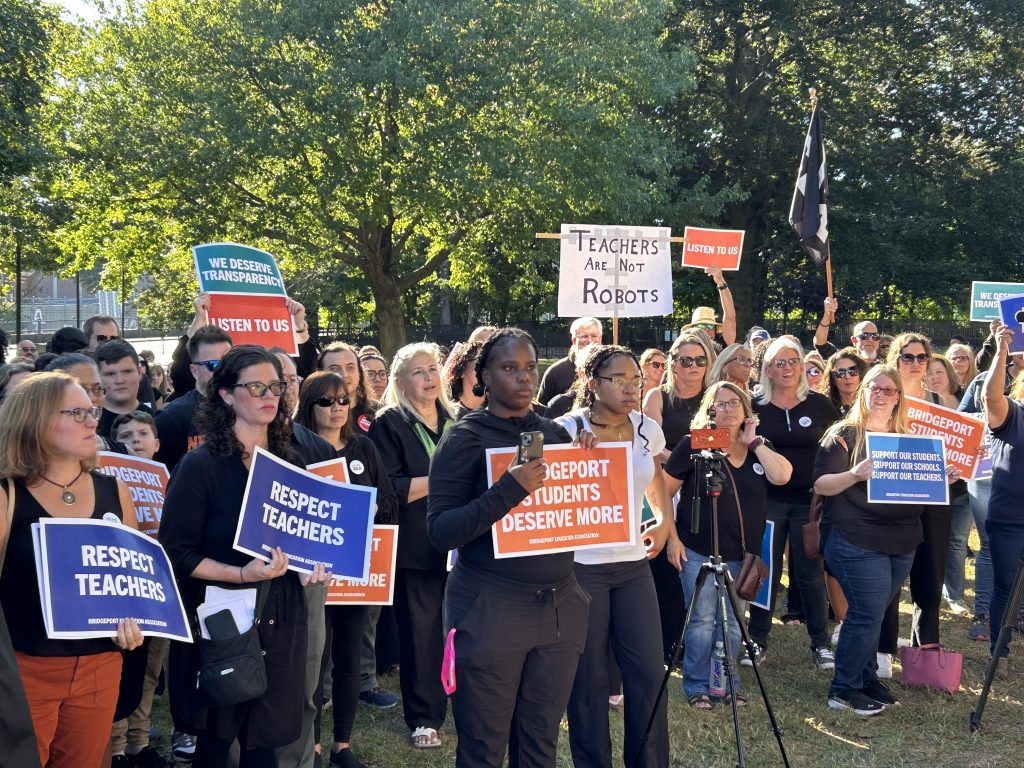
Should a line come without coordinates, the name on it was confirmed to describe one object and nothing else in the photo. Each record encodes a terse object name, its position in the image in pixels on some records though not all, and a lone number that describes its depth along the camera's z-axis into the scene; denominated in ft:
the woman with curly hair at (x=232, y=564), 12.74
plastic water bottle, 21.42
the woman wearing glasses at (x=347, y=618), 17.83
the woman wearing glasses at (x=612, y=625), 15.51
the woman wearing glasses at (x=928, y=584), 22.52
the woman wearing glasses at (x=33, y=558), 12.30
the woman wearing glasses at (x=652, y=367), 26.40
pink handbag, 22.22
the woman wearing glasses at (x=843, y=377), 25.98
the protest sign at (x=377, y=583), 17.31
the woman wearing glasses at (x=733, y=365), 24.94
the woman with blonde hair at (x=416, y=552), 19.38
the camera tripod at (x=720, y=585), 16.94
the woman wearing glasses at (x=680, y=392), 23.94
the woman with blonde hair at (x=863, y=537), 20.51
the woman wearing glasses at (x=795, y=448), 24.26
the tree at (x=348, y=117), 78.79
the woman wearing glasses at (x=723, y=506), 20.67
